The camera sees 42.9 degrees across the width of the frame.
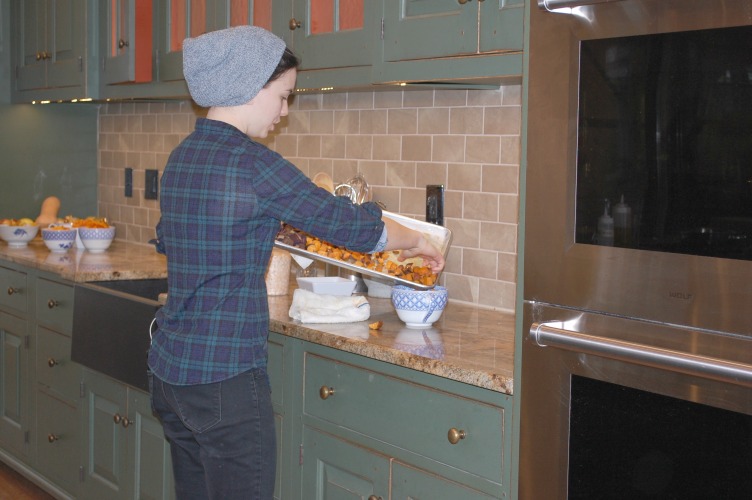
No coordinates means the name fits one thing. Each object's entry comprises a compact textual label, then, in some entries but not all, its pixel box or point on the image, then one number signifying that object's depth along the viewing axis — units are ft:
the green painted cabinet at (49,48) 12.78
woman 6.15
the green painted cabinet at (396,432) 6.27
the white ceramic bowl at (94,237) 13.16
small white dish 8.59
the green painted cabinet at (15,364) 12.19
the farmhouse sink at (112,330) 9.52
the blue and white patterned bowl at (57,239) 13.01
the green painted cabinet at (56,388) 11.20
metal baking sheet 7.93
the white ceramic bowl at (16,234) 13.38
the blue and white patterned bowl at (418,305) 7.77
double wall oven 4.67
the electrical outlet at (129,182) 14.25
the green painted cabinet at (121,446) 9.69
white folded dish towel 7.89
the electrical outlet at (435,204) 9.29
